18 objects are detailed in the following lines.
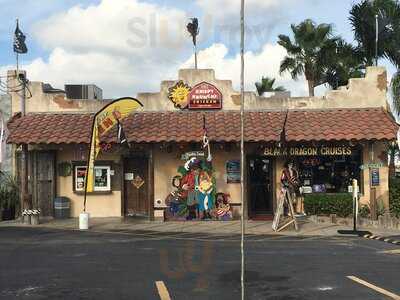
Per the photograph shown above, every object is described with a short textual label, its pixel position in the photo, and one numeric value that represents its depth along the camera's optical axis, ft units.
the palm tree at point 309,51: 98.68
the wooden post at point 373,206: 60.39
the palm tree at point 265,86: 144.15
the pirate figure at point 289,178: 54.13
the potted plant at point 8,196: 64.39
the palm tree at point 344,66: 85.32
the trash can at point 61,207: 64.34
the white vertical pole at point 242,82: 16.84
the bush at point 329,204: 60.29
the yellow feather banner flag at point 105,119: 57.00
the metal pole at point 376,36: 70.33
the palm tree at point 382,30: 75.66
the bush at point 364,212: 61.21
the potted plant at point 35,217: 59.64
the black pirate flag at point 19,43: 63.72
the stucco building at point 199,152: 62.49
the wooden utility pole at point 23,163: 60.70
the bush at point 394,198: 63.36
